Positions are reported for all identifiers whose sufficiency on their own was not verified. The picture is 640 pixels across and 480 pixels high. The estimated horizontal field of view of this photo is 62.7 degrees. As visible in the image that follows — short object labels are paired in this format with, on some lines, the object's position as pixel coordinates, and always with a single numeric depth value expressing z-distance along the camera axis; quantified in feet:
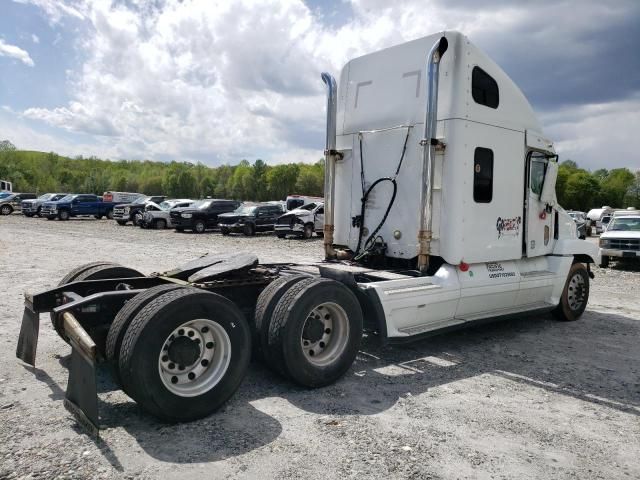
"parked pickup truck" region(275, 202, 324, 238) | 79.46
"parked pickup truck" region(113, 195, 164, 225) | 108.27
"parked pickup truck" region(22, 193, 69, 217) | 126.03
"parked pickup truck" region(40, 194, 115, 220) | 119.75
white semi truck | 13.32
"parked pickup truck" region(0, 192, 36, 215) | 136.67
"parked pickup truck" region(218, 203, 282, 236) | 86.99
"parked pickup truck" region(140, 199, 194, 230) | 99.76
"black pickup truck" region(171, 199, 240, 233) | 92.02
